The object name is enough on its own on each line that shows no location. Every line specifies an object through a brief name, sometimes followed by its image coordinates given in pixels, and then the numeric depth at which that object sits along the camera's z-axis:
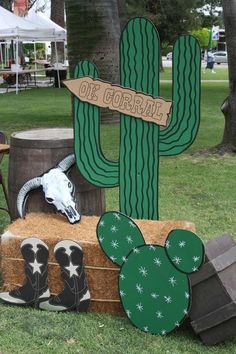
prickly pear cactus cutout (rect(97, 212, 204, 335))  3.00
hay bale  3.30
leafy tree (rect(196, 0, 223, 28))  37.06
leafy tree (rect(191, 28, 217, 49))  59.12
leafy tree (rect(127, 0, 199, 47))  31.55
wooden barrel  3.83
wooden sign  3.42
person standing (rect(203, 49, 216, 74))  37.00
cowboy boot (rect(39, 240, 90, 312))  3.29
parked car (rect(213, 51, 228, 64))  57.58
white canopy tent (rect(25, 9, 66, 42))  19.43
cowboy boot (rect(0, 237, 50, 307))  3.35
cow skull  3.63
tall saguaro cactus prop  3.39
